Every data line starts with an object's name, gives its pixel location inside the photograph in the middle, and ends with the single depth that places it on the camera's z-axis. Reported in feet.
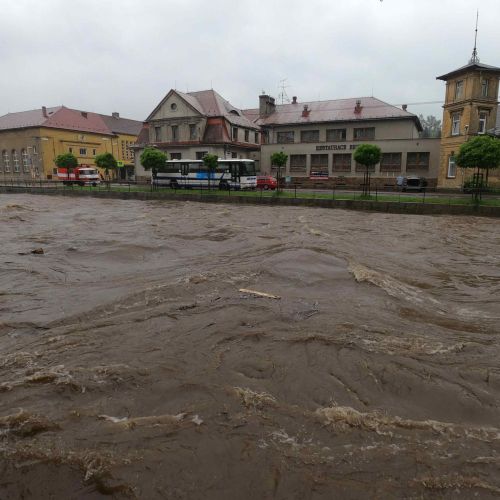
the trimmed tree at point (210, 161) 121.19
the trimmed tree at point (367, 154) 102.73
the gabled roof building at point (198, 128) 164.25
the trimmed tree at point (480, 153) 79.87
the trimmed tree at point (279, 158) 122.72
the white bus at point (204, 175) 123.44
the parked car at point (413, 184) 124.17
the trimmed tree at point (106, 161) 151.43
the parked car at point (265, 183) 134.31
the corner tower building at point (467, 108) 115.34
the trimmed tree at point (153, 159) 127.24
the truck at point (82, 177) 165.37
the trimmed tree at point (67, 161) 161.79
